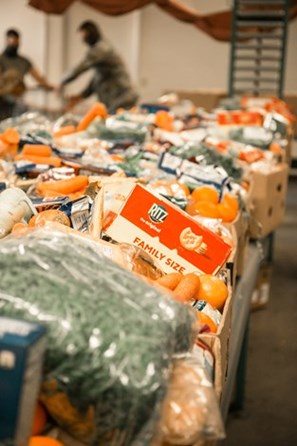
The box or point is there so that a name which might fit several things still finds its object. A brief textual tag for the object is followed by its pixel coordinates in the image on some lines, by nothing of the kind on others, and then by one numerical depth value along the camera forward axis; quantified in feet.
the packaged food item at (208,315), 4.88
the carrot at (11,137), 9.78
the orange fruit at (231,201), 8.14
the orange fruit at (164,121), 13.76
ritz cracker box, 5.76
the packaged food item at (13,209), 5.49
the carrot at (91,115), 13.23
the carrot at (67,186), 7.24
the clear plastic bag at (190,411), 3.62
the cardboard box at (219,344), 4.34
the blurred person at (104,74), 24.25
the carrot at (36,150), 9.39
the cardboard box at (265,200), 10.94
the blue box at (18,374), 2.97
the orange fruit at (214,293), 5.35
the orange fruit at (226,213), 7.79
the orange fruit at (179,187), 8.11
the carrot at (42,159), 8.84
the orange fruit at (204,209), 7.64
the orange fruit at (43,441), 3.46
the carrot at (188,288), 5.07
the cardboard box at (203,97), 31.76
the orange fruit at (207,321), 4.84
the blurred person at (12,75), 29.17
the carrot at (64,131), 12.22
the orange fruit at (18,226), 5.31
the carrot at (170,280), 5.12
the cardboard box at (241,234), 7.67
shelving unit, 25.66
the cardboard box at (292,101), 33.81
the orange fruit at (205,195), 8.13
